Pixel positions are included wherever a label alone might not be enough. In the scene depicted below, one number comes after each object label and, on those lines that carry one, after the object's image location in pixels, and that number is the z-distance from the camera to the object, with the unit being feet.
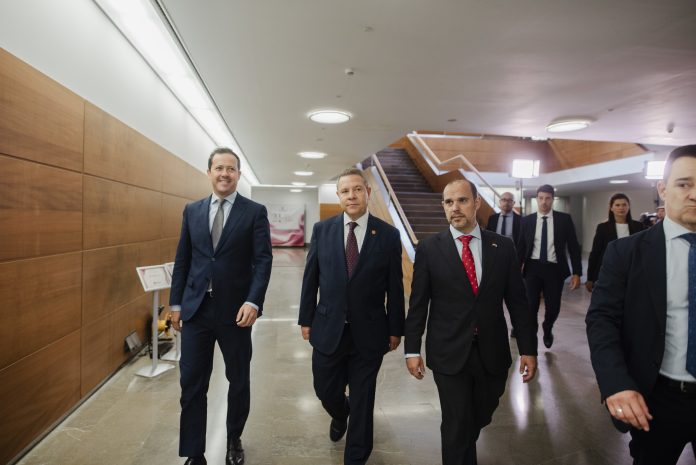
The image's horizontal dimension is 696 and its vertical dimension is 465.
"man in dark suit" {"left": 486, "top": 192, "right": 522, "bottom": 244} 18.15
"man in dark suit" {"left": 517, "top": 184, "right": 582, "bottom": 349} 13.83
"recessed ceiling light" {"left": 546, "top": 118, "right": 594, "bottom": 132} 21.16
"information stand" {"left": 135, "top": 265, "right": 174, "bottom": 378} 12.42
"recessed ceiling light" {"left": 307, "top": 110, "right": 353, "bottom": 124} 20.62
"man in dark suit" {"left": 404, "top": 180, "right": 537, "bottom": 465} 6.19
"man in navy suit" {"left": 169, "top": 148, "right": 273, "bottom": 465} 7.20
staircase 34.58
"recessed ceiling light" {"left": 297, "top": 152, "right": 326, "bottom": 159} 34.65
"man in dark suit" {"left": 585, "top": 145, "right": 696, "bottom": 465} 4.30
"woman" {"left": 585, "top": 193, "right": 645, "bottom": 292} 14.08
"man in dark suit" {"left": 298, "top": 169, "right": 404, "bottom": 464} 7.07
